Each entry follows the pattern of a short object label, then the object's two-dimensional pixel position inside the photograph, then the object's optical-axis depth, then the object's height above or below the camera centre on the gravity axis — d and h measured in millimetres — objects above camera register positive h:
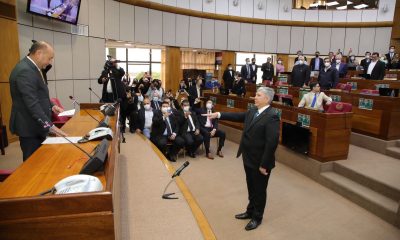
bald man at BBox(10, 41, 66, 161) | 1981 -186
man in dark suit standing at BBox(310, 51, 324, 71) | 9039 +566
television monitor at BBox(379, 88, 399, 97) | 4676 -117
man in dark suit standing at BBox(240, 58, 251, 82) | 9430 +258
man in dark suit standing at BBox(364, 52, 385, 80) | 6790 +332
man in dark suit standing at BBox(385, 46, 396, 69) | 8864 +908
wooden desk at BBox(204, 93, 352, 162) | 4180 -756
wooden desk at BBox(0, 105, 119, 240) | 1039 -510
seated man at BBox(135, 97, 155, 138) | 5188 -744
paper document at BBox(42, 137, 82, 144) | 2023 -463
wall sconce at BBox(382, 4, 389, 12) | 10742 +2801
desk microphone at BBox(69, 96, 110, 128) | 2512 -415
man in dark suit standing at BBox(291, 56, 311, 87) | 7375 +195
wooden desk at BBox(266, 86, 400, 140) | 4527 -534
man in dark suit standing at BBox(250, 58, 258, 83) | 9508 +274
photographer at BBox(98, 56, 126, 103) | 4865 -103
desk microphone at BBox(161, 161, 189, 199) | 2459 -1001
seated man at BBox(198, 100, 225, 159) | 5320 -954
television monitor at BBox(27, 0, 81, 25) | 4980 +1201
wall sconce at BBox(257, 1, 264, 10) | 11289 +2892
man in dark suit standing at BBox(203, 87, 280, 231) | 2559 -569
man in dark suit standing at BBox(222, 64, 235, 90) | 8750 +79
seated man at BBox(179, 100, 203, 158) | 5166 -879
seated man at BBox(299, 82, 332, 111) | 5024 -286
